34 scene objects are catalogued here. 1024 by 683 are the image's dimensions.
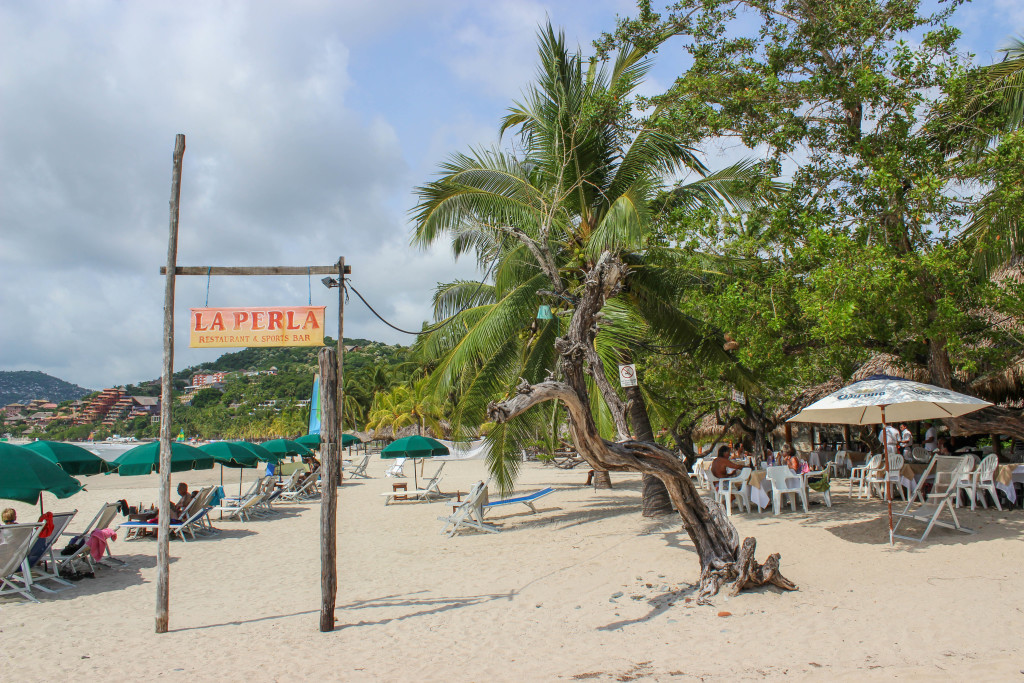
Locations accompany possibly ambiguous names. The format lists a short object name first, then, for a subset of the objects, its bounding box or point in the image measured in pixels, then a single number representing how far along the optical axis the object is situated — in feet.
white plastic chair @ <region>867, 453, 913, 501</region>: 32.44
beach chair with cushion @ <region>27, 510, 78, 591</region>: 25.17
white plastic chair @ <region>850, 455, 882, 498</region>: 37.01
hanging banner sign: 20.76
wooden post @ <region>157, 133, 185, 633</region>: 19.57
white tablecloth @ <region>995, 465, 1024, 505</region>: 28.81
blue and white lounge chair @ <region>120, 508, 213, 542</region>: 34.48
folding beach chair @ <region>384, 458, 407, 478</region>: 65.93
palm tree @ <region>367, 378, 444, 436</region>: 136.05
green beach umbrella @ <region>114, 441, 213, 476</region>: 34.42
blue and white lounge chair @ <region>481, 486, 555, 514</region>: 36.47
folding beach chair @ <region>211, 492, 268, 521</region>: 43.01
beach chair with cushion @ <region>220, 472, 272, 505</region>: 45.47
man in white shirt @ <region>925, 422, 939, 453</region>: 45.57
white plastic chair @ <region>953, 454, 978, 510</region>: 26.87
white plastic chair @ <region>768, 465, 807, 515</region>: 32.68
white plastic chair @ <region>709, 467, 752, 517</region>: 32.94
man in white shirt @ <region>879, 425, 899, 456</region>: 47.04
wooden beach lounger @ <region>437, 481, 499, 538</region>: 35.76
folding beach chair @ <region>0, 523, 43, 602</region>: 22.54
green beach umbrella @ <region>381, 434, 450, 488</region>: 50.93
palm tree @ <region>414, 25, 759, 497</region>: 33.91
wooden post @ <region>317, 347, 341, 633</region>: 19.52
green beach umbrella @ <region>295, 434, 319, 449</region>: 75.35
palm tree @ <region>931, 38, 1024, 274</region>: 24.31
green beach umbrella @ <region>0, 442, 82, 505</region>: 22.18
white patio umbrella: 23.97
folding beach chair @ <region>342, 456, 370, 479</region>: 81.00
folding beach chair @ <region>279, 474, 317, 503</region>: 53.42
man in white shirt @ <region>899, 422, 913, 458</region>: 51.64
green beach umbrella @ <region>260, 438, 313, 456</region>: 60.39
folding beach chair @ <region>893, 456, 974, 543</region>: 24.70
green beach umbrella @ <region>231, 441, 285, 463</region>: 48.34
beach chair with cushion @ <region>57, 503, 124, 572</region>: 26.39
